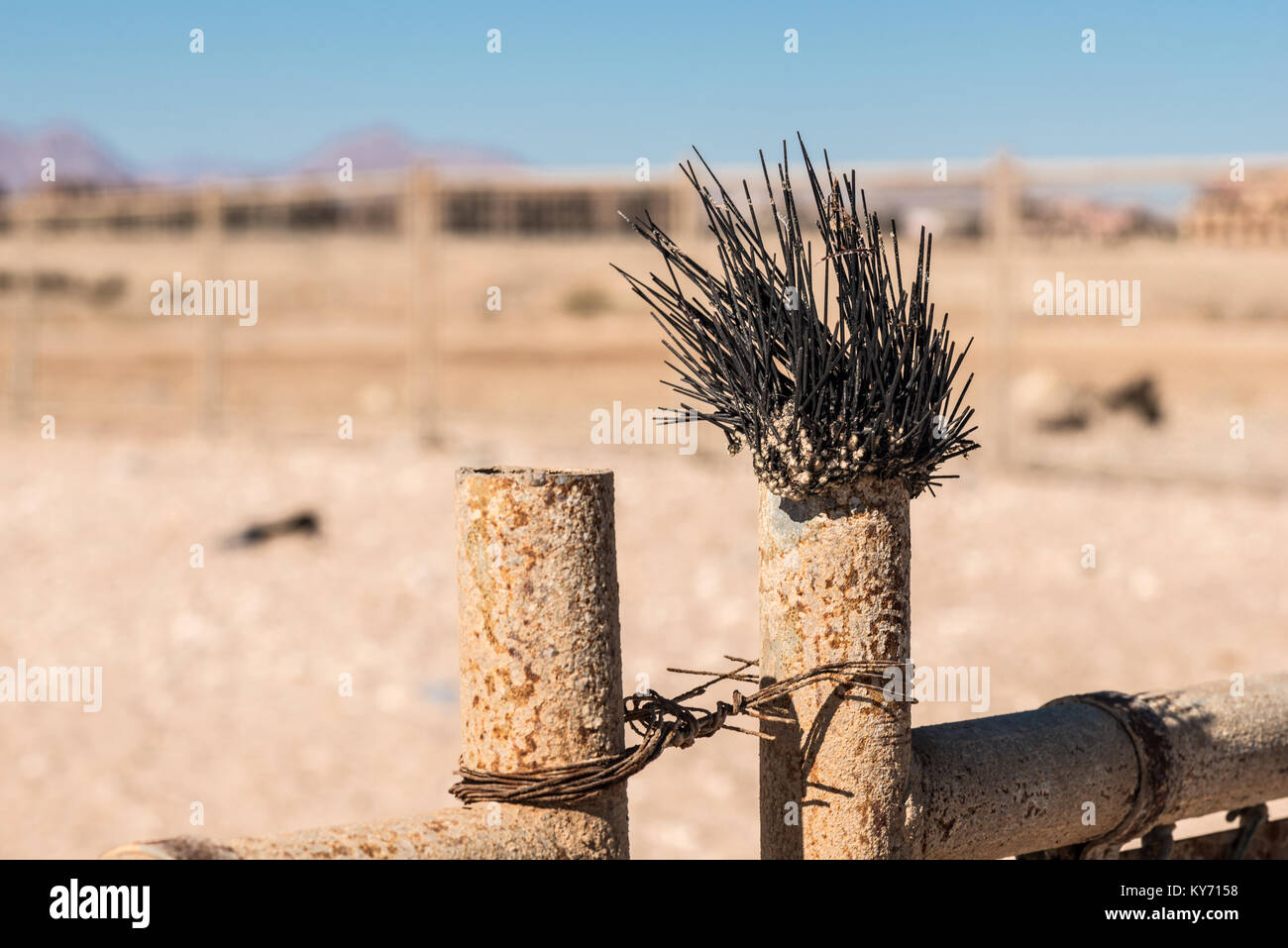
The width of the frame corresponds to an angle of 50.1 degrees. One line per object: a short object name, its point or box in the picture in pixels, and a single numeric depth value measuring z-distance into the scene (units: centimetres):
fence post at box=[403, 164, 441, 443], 985
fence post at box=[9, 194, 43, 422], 1304
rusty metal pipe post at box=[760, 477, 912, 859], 192
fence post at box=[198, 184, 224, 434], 1120
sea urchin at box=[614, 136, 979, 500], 187
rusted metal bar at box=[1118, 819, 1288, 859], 249
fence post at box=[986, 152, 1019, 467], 869
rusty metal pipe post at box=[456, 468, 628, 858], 178
